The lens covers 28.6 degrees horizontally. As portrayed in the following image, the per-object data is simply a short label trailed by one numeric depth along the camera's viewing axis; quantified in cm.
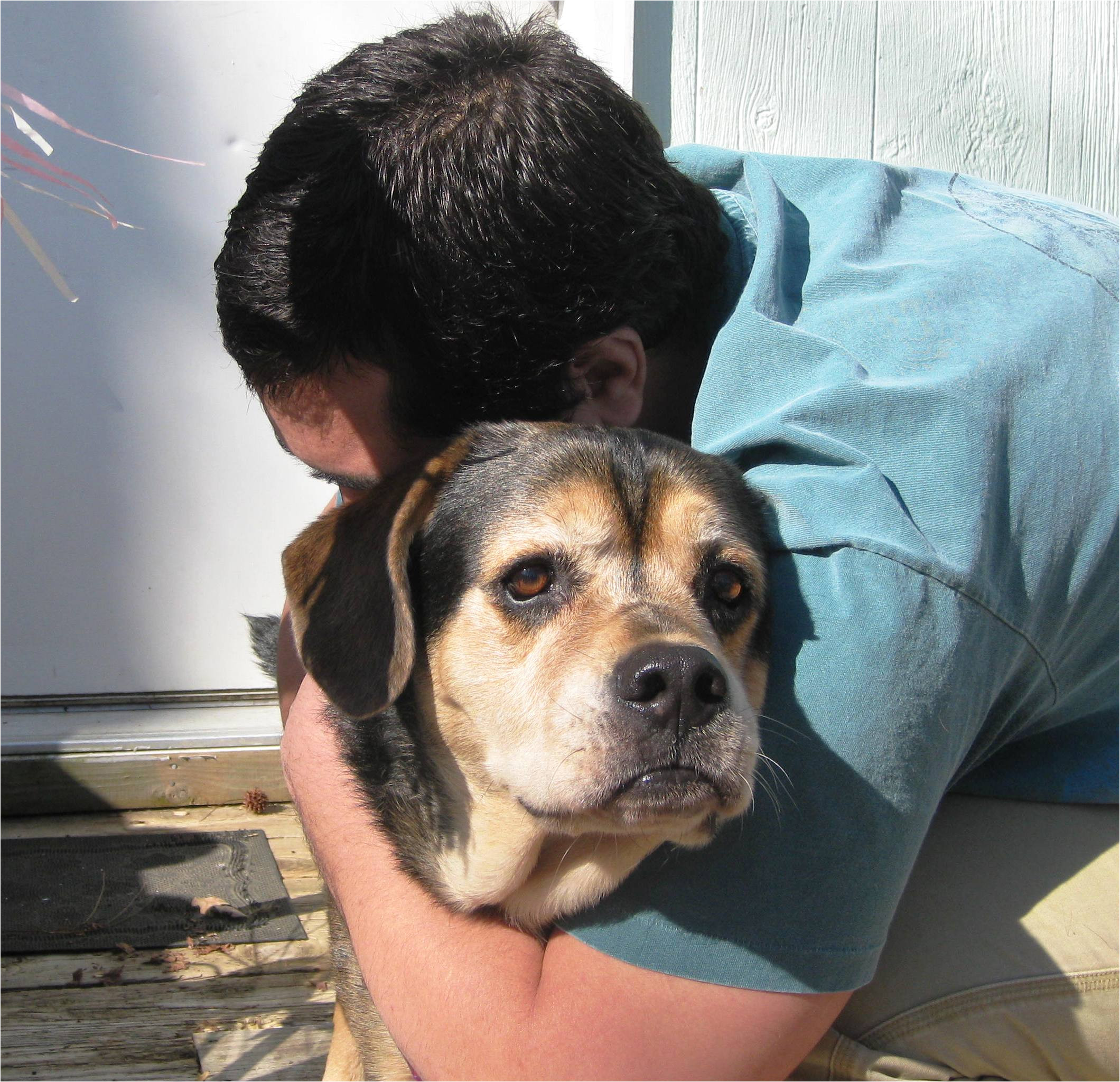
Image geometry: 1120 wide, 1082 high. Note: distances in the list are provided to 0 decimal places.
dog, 96
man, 96
